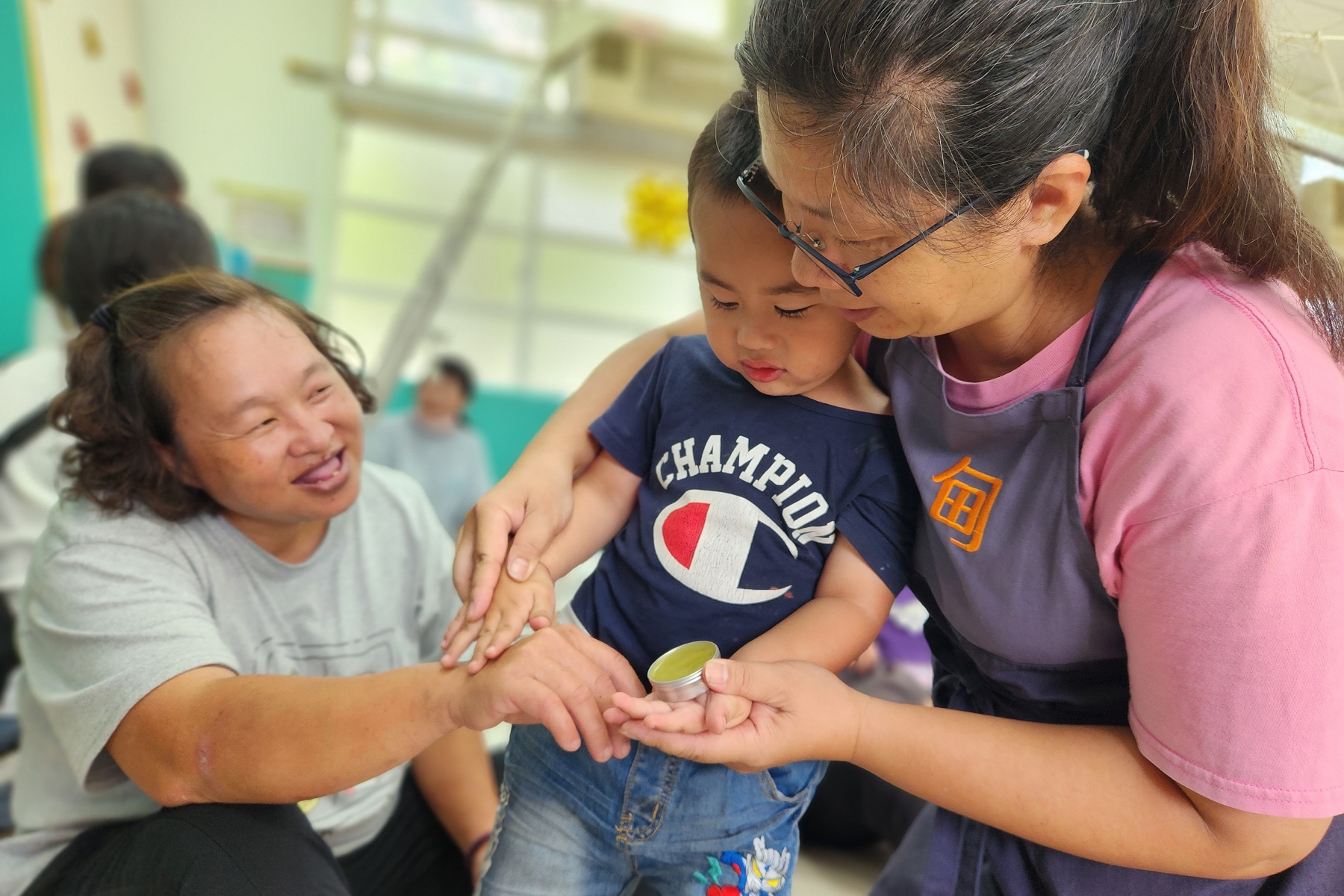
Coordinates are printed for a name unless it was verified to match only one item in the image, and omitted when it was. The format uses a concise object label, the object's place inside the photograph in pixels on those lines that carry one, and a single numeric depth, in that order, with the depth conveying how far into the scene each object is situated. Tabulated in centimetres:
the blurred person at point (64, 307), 187
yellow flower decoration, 670
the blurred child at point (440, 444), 516
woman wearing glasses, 77
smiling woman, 104
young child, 106
